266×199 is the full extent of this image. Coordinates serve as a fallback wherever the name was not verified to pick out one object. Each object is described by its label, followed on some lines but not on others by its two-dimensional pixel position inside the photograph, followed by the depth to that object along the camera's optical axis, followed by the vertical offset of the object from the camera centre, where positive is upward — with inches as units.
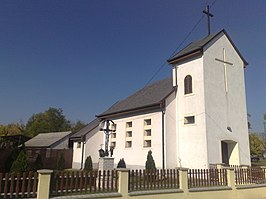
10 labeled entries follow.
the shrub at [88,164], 772.0 -46.6
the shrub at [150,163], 652.7 -33.5
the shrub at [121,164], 839.8 -48.4
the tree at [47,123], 2400.3 +264.5
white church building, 666.8 +106.4
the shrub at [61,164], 868.2 -54.9
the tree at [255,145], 2109.1 +63.0
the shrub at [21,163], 418.1 -27.1
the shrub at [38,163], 535.2 -32.9
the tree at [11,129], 2330.7 +180.3
